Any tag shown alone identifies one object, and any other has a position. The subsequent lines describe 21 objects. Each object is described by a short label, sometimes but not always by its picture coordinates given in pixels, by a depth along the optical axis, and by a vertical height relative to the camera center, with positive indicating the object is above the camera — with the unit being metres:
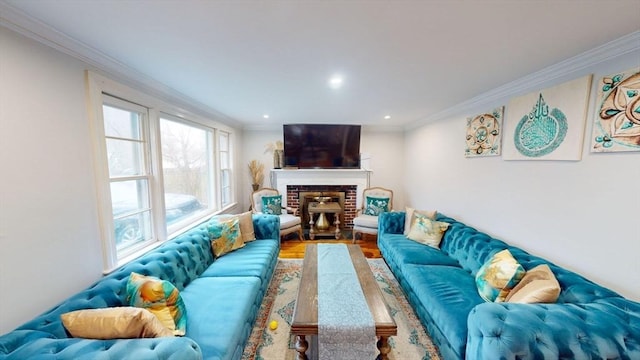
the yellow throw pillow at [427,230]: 2.76 -0.85
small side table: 4.44 -1.05
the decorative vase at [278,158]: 4.65 +0.12
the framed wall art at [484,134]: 2.44 +0.38
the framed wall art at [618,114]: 1.35 +0.34
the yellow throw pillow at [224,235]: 2.48 -0.84
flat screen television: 4.47 +0.38
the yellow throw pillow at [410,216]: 3.03 -0.72
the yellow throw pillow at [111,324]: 1.03 -0.77
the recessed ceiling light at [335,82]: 2.00 +0.80
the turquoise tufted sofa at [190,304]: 0.95 -0.90
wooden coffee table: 1.51 -1.09
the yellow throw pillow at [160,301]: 1.33 -0.85
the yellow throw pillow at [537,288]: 1.35 -0.79
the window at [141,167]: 1.66 -0.05
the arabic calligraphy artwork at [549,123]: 1.65 +0.37
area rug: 1.74 -1.49
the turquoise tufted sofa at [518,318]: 1.09 -0.87
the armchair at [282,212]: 3.96 -0.97
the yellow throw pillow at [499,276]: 1.63 -0.86
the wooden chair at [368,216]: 3.95 -0.99
